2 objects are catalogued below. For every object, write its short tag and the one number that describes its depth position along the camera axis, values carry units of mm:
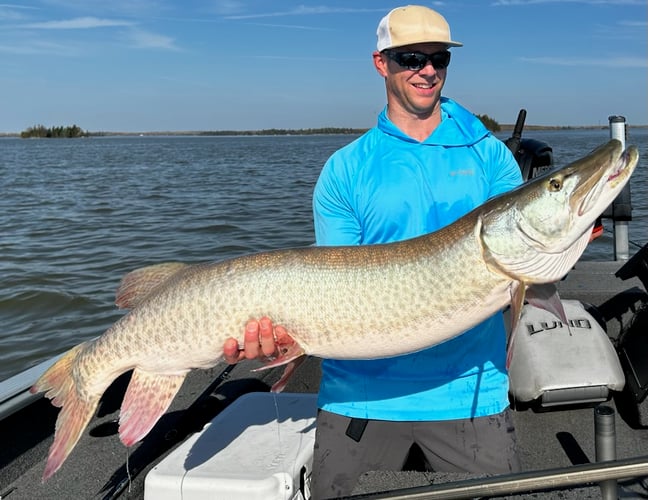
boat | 2867
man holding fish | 2682
